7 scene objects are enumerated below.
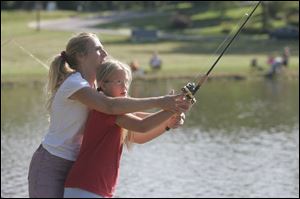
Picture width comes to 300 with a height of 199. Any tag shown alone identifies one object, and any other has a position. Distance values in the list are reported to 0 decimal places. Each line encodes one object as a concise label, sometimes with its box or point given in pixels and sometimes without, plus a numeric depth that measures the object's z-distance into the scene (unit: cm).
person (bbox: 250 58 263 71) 4144
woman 505
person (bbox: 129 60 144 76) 3772
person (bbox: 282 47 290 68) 4247
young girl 499
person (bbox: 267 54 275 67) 4088
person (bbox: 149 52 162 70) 4056
